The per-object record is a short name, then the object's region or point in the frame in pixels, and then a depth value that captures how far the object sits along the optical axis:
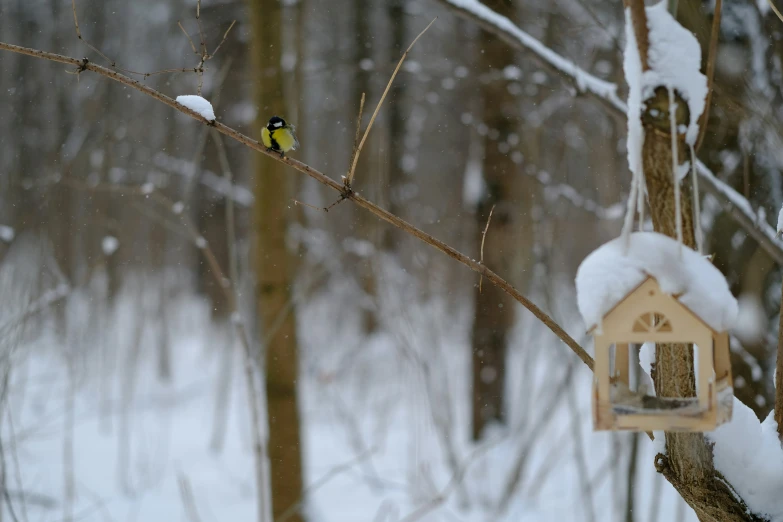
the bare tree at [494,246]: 13.74
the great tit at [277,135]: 8.22
